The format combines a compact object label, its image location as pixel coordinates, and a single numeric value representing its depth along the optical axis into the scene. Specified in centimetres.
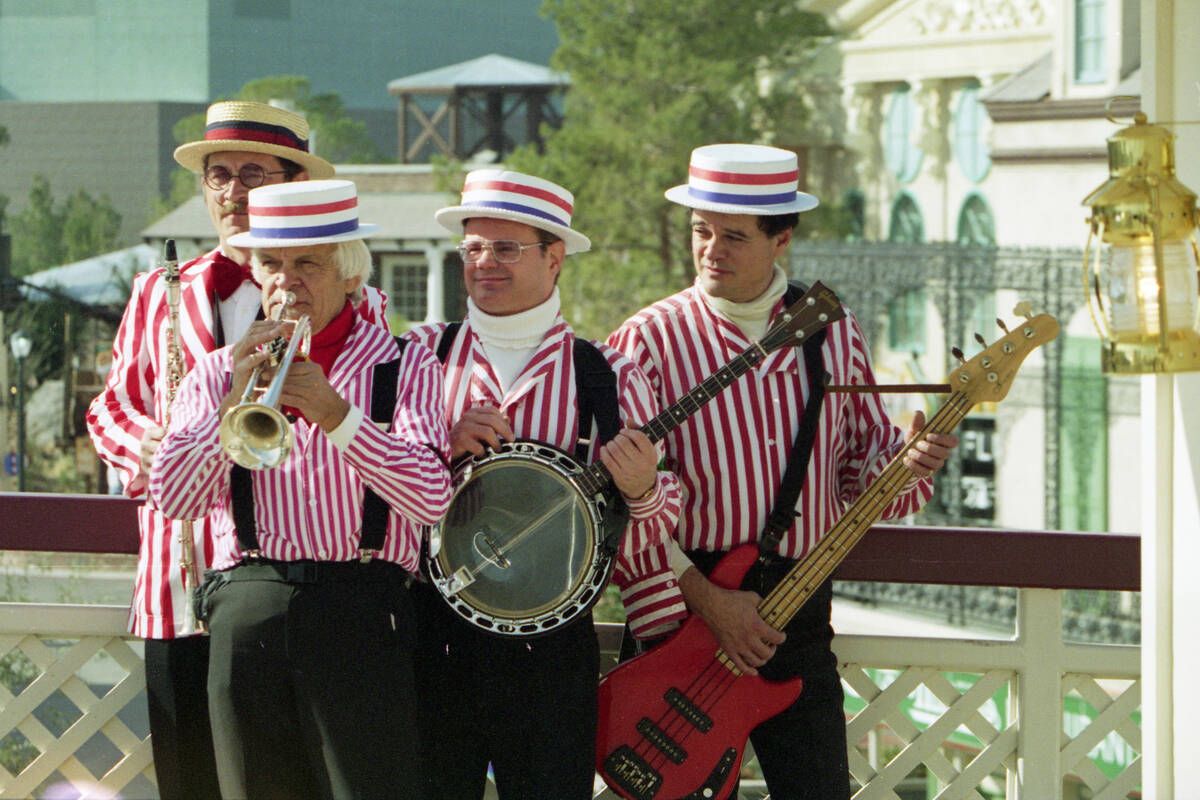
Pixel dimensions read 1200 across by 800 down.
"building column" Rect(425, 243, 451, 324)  6919
